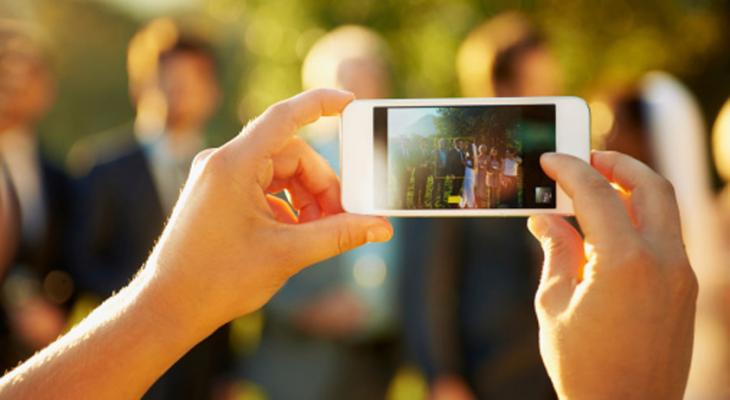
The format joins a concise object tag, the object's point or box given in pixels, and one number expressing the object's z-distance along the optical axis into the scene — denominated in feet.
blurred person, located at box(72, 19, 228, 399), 12.84
